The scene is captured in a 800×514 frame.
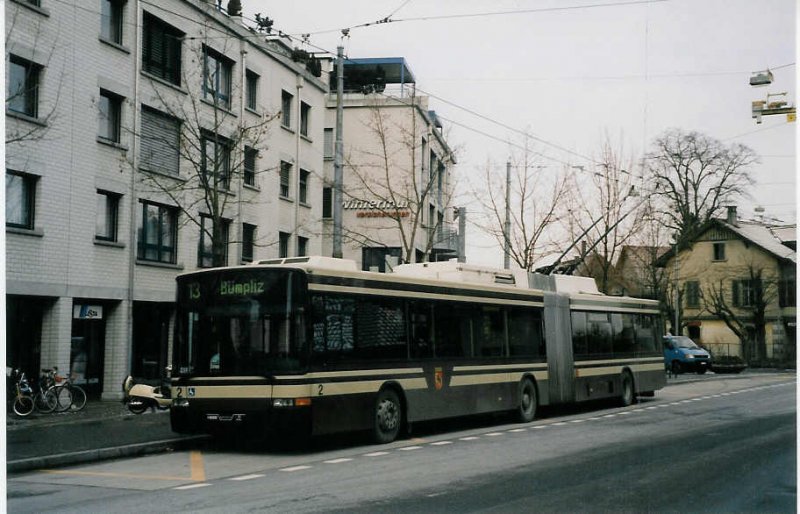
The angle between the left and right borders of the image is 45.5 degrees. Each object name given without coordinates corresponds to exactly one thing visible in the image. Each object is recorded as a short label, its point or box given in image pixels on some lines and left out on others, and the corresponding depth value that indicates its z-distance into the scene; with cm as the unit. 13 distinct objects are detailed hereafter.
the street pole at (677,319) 3326
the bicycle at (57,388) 2067
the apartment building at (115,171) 2197
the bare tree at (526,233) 3706
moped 2023
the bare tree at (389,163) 3856
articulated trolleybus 1386
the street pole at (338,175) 2303
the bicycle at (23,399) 1945
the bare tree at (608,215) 3088
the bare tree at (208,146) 2342
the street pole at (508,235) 3500
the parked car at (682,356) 4562
